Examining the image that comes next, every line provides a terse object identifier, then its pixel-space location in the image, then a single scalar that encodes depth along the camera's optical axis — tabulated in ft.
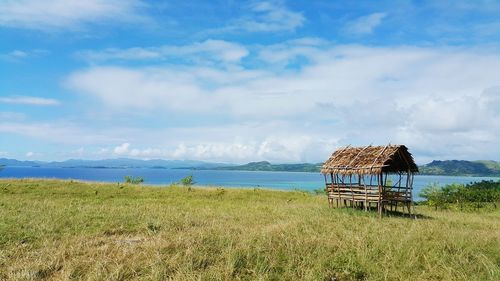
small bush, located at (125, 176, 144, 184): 153.24
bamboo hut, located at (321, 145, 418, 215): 71.77
